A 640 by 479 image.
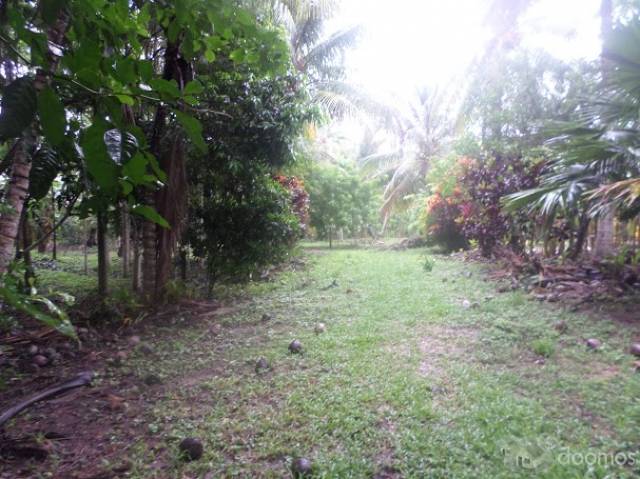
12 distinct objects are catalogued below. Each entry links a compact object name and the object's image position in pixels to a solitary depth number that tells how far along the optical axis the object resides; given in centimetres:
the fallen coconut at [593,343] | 302
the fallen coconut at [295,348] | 324
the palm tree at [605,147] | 321
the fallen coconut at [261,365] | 292
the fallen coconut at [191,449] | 193
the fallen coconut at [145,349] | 339
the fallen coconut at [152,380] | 277
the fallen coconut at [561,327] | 341
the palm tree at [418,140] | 1448
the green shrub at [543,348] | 295
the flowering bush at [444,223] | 966
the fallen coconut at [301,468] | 178
